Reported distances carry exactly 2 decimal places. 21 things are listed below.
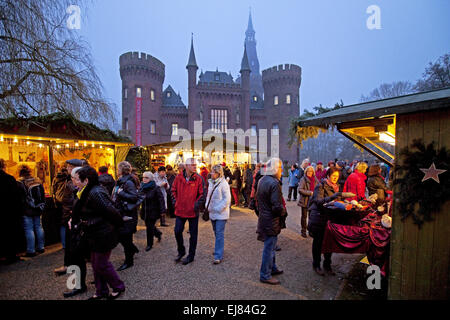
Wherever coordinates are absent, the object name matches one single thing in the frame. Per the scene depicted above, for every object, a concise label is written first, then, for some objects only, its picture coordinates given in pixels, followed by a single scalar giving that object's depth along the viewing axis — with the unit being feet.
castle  95.91
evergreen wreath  7.72
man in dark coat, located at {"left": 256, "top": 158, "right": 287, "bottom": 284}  10.66
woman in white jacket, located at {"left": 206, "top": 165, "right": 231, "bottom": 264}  13.46
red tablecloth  9.92
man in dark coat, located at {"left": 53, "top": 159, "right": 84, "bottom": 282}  11.64
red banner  94.53
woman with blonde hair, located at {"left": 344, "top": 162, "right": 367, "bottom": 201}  15.31
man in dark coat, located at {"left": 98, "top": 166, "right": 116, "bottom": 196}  13.25
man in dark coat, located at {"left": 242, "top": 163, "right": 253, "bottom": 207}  29.60
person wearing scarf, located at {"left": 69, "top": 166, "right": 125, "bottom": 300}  8.76
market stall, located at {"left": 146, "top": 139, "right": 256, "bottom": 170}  37.37
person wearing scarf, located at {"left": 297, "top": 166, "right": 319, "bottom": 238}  17.85
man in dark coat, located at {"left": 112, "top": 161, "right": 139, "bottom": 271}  12.44
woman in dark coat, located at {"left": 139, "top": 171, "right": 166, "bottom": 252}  15.19
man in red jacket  13.05
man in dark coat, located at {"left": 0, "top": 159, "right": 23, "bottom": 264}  13.34
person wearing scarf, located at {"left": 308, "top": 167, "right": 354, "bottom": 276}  11.82
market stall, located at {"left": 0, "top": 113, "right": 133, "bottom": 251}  18.12
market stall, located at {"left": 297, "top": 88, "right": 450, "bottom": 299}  7.79
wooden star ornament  7.80
